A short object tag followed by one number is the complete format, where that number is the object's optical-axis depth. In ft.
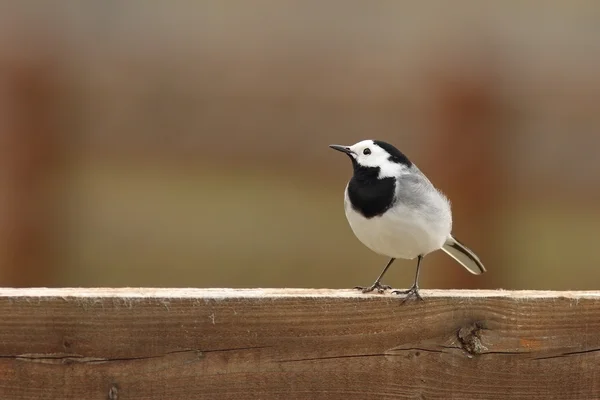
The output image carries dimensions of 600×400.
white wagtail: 22.06
